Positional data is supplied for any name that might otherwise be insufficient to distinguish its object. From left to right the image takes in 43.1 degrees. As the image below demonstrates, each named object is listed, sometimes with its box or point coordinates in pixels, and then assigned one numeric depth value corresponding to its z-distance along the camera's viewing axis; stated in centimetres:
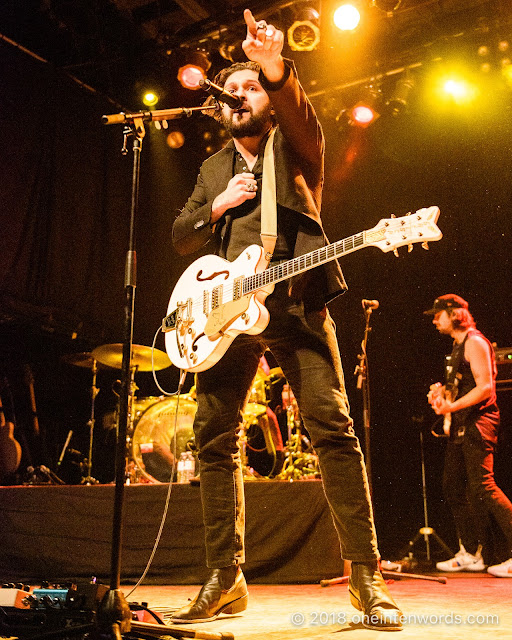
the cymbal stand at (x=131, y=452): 708
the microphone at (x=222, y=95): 248
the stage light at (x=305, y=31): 645
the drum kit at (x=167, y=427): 654
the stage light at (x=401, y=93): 725
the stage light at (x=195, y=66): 715
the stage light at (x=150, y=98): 779
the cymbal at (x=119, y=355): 676
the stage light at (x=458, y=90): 745
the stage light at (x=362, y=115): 751
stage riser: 448
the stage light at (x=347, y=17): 650
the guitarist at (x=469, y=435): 566
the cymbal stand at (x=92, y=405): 649
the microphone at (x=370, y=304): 504
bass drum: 731
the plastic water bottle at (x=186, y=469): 584
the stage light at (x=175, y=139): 849
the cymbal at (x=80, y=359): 709
